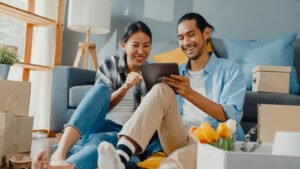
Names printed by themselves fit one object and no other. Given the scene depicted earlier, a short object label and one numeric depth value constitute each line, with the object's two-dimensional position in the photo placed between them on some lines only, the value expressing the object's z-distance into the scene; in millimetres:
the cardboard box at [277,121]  1732
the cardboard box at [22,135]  1808
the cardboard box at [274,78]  2133
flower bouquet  859
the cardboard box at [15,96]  1880
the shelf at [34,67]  2978
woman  1276
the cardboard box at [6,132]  1592
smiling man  1211
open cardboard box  727
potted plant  2143
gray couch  2311
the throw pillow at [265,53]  2426
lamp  3006
